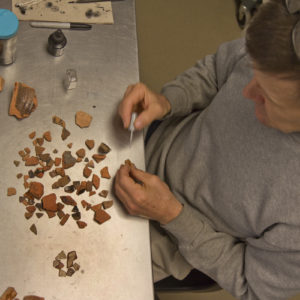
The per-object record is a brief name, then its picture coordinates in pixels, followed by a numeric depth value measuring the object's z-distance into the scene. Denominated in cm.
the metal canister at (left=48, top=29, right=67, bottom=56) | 86
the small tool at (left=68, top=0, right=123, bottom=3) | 96
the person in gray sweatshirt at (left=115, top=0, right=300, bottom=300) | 73
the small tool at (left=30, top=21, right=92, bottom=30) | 91
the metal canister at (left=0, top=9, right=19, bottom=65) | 78
